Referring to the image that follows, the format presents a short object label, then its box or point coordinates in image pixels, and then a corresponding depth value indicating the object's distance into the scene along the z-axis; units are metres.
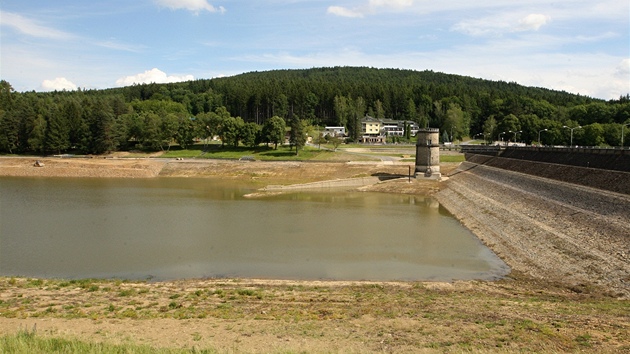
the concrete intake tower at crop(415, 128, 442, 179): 64.75
